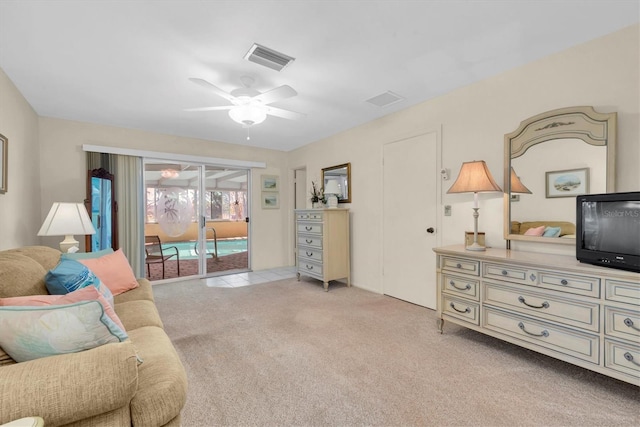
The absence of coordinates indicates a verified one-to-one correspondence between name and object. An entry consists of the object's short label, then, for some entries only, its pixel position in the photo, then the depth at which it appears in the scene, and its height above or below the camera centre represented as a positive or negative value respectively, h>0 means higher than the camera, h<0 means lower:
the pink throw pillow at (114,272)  2.19 -0.49
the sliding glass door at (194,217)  4.40 -0.10
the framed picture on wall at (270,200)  5.39 +0.22
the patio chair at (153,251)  4.31 -0.62
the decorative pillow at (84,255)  2.26 -0.37
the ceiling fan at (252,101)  2.33 +1.00
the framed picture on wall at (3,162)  2.31 +0.43
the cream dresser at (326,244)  3.99 -0.49
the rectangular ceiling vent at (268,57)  2.10 +1.23
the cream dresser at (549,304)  1.58 -0.65
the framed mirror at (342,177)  4.27 +0.55
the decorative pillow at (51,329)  0.97 -0.43
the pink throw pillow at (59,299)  1.19 -0.39
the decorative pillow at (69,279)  1.59 -0.40
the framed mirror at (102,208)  3.66 +0.05
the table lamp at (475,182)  2.39 +0.25
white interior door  3.13 -0.09
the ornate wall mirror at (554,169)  1.98 +0.33
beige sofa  0.82 -0.58
